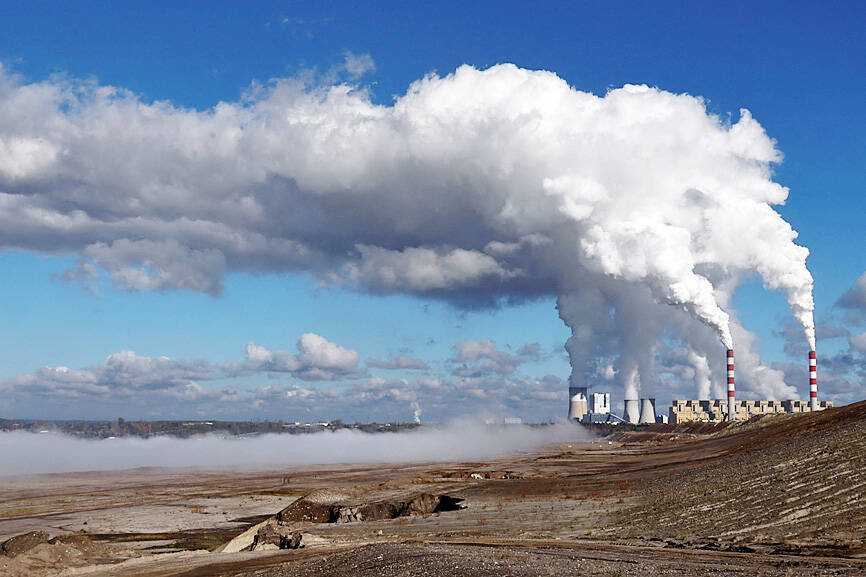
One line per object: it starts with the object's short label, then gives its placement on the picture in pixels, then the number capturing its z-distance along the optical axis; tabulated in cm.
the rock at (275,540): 6081
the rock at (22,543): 5828
